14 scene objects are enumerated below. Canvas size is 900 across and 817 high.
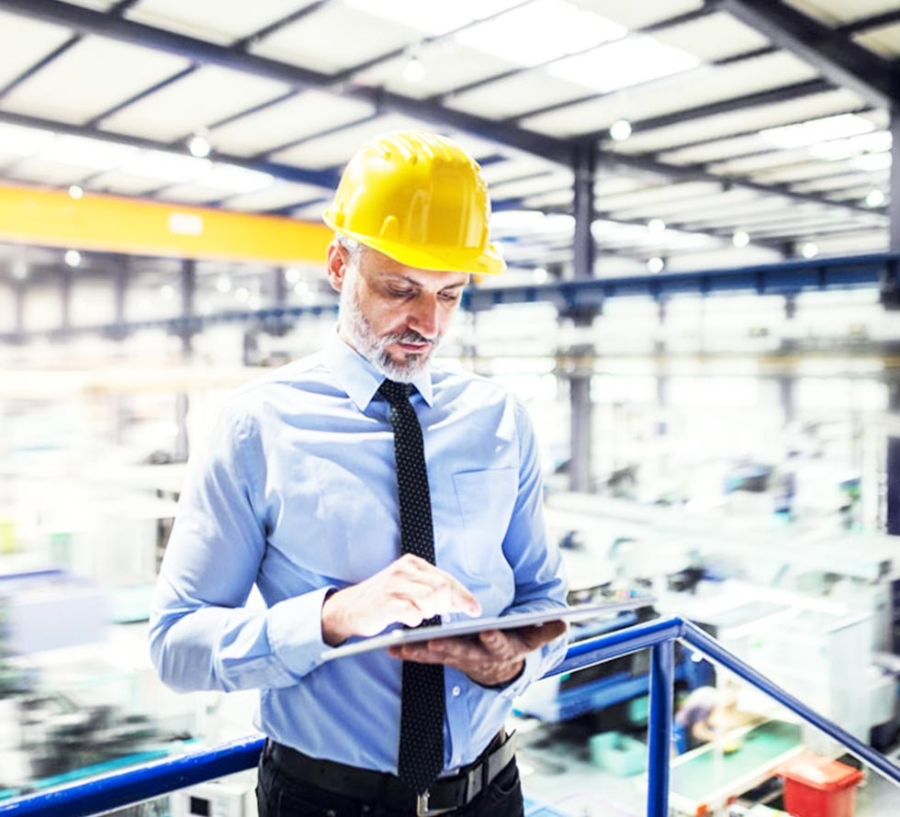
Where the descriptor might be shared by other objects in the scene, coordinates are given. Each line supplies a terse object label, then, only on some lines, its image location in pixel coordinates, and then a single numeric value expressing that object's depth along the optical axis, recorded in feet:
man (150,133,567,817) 3.65
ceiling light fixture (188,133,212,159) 28.99
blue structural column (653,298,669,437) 23.59
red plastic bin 17.44
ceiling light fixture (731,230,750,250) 49.79
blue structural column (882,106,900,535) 24.25
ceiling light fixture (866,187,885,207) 37.52
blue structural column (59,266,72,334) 62.59
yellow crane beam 33.88
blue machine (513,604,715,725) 22.79
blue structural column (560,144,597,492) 26.86
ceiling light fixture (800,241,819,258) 53.21
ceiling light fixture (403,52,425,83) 19.97
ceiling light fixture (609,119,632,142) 25.02
